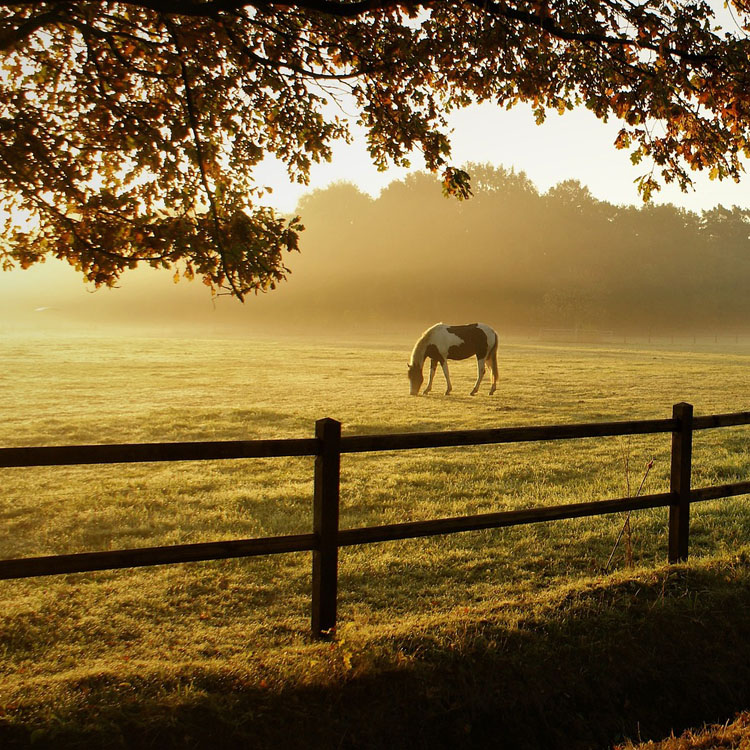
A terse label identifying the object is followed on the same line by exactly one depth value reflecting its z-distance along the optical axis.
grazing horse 18.78
